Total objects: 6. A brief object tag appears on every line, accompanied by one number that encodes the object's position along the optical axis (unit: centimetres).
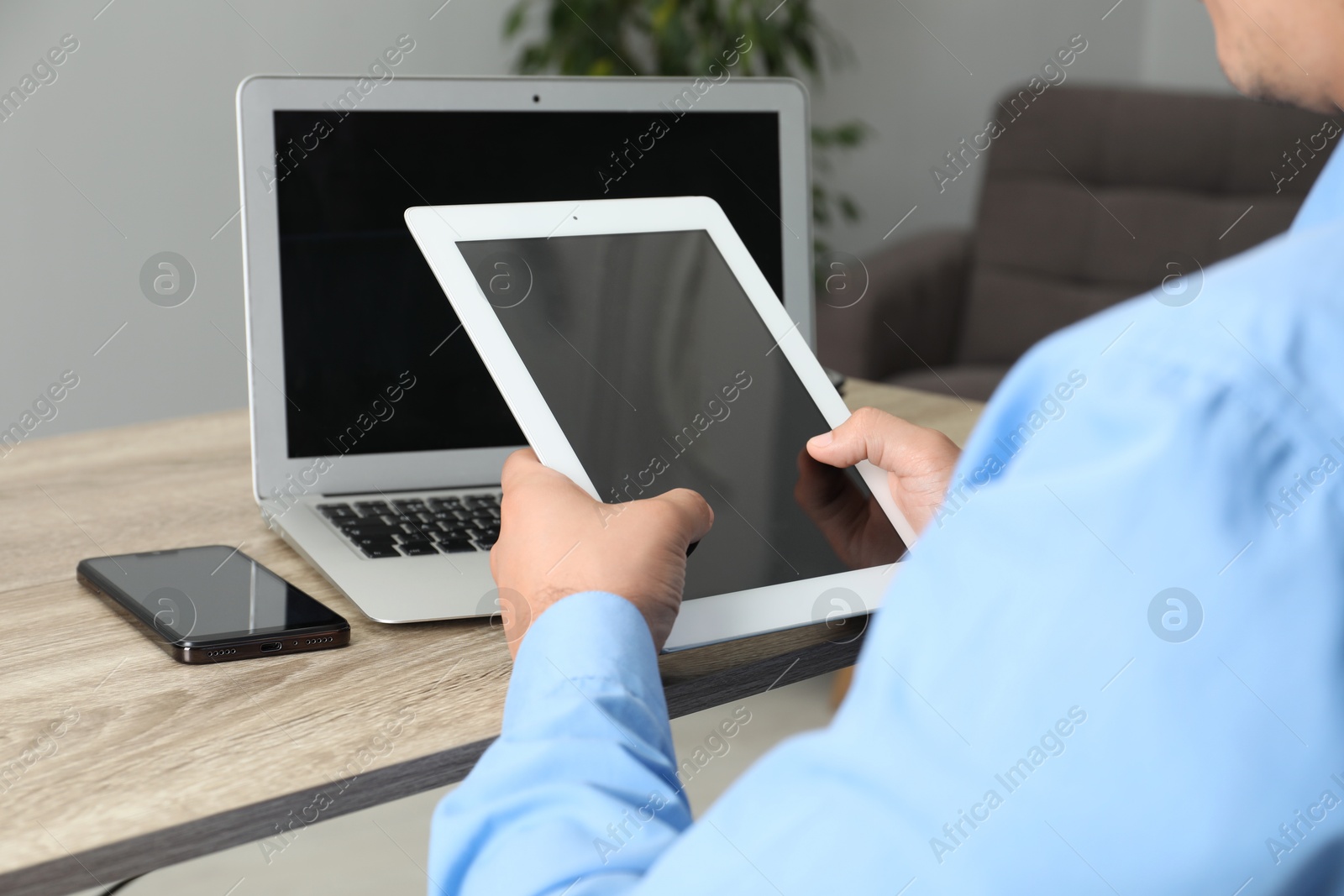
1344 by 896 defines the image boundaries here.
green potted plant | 326
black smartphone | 145
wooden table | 134
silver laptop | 162
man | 85
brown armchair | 319
